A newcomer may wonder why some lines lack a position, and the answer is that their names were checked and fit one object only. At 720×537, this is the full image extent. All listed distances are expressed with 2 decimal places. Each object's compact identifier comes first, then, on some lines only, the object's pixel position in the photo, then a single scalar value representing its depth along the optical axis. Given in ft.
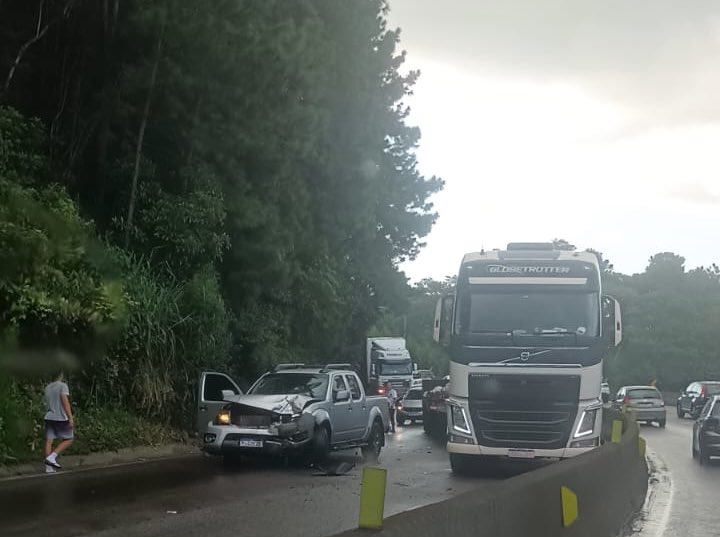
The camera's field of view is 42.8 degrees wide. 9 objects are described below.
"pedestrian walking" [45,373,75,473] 47.47
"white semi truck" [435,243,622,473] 47.65
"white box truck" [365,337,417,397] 165.03
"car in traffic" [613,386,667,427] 117.29
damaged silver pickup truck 51.98
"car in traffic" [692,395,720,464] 66.13
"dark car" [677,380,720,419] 132.46
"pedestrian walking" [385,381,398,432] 100.58
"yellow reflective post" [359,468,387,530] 17.25
